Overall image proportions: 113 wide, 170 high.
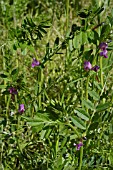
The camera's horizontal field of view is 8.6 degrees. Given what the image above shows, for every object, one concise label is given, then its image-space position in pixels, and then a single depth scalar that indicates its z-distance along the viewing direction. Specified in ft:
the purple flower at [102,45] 3.18
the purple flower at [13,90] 3.48
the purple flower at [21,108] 3.54
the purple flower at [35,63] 3.41
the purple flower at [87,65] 3.25
